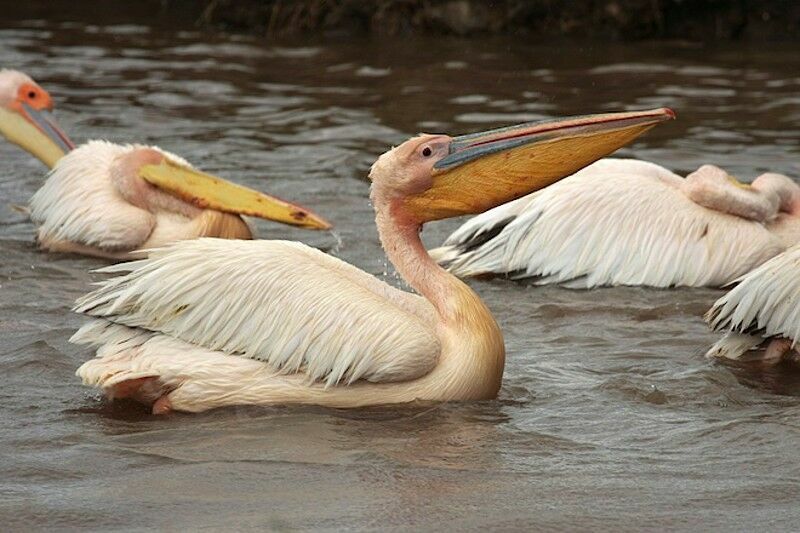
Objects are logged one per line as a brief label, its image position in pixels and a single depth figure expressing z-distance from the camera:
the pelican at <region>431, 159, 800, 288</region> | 12.26
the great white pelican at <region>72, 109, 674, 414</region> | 8.72
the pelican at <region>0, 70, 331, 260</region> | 12.99
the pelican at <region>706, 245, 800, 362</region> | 9.68
